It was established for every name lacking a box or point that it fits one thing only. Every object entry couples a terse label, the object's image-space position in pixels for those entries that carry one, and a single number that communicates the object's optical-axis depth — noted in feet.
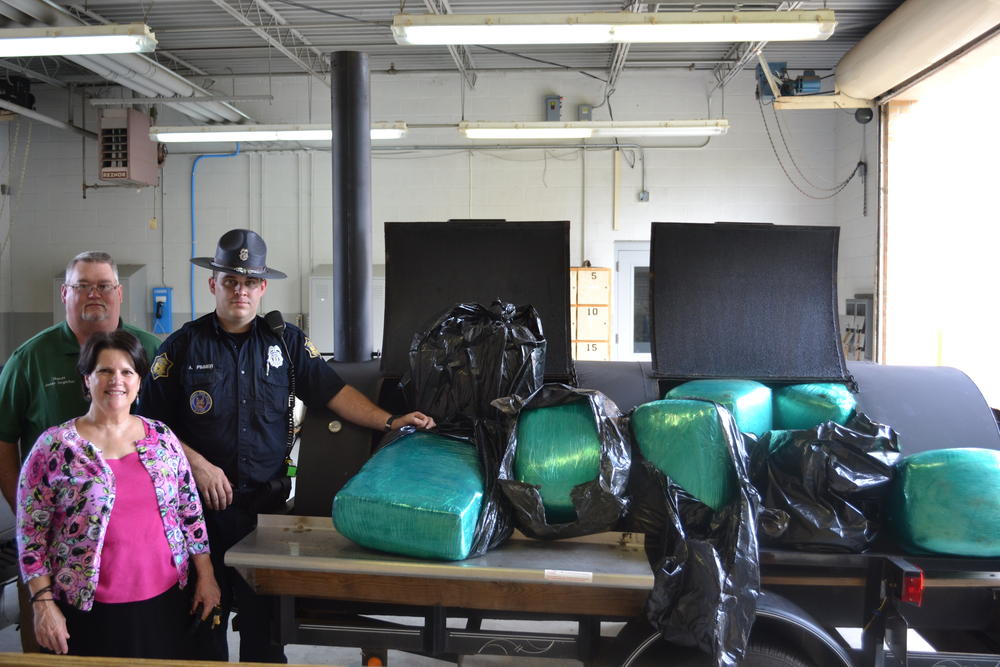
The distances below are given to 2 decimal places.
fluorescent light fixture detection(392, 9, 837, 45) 14.33
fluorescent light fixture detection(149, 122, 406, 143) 21.75
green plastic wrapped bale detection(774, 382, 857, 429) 7.73
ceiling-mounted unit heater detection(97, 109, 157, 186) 25.85
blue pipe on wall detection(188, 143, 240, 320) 28.84
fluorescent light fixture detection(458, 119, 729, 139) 21.91
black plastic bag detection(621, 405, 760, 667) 5.49
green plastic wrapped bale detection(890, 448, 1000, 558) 5.84
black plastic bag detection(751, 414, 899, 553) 6.13
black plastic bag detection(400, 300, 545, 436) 7.34
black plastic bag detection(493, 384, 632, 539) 6.15
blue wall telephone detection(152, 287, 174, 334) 28.60
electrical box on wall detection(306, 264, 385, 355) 27.02
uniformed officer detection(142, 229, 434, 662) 7.49
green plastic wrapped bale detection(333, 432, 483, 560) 5.58
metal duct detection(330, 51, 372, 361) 10.19
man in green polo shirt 8.03
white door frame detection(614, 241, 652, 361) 27.81
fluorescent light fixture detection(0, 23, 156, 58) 14.90
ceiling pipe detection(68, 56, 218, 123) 20.91
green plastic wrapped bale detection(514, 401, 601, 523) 6.22
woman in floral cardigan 6.23
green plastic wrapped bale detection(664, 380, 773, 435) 7.50
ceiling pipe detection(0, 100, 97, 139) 24.31
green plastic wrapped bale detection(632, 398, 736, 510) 6.10
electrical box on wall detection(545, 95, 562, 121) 27.09
